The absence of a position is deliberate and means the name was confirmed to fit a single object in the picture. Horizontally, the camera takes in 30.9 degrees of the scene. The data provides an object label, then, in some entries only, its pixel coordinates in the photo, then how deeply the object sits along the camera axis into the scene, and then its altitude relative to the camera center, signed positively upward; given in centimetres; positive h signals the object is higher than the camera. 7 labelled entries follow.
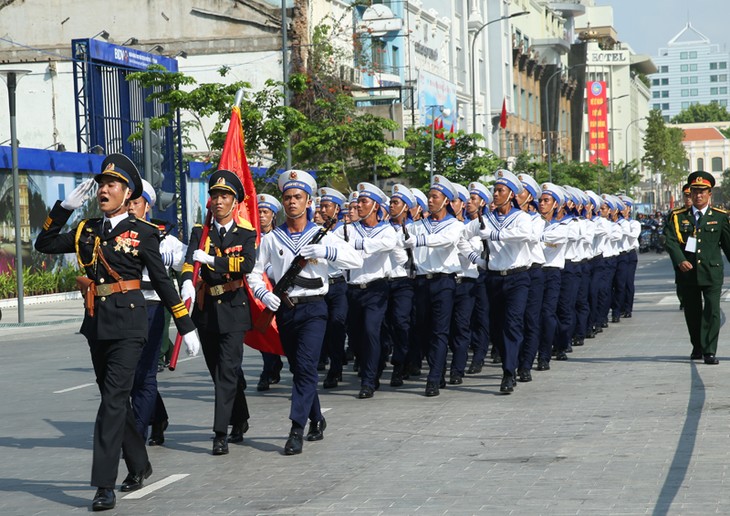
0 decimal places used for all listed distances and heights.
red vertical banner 12288 +710
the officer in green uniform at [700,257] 1428 -73
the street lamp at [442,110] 5600 +376
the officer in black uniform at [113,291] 771 -51
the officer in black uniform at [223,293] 930 -63
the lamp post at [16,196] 2439 +25
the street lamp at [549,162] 6438 +162
